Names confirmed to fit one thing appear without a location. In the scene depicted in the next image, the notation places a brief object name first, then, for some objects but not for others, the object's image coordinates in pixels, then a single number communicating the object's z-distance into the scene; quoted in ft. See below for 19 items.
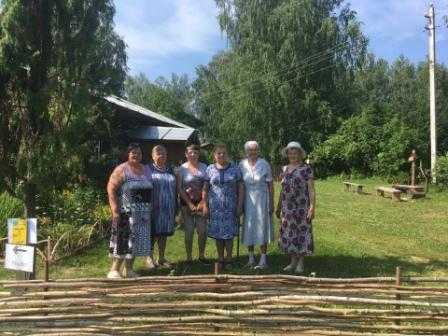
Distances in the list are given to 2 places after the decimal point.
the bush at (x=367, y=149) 87.15
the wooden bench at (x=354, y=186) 64.69
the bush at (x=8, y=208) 28.45
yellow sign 16.17
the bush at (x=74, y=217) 27.30
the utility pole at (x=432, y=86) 71.51
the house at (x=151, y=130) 51.13
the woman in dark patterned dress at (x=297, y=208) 22.47
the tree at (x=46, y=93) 23.63
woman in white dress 22.90
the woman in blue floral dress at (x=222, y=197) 22.58
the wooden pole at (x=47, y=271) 15.62
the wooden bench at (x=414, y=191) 57.36
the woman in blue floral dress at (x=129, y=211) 20.65
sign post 15.96
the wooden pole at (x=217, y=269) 15.42
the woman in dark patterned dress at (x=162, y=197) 22.25
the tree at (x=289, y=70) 102.63
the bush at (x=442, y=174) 63.57
